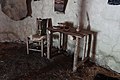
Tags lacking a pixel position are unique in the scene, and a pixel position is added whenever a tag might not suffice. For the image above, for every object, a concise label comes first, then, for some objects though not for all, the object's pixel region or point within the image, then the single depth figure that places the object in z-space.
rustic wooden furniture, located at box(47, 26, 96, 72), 1.71
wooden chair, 2.02
